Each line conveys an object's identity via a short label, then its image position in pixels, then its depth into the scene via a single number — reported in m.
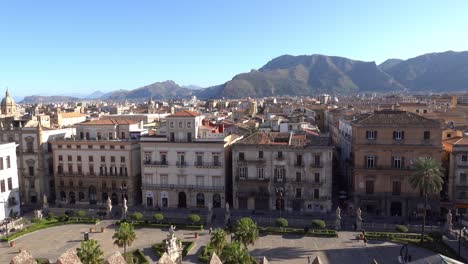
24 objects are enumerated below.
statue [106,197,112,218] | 68.14
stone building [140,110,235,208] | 70.75
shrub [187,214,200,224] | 61.88
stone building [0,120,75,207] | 79.62
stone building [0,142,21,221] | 70.12
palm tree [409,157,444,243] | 53.34
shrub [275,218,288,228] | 58.88
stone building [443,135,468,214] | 62.81
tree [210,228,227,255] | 43.40
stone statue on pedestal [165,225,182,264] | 43.88
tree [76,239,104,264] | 35.78
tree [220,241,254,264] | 34.97
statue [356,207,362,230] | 58.31
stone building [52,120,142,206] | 75.94
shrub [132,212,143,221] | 63.59
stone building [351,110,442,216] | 63.56
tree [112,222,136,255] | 44.91
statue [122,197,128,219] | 66.03
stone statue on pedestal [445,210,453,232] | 55.75
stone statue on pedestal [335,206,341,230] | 58.88
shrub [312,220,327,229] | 58.12
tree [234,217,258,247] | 43.88
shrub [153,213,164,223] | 62.64
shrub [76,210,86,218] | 67.00
